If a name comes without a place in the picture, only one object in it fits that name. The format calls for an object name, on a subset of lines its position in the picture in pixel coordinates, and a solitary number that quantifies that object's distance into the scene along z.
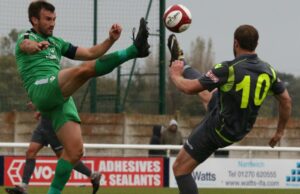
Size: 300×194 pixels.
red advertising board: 32.59
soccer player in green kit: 16.84
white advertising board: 34.72
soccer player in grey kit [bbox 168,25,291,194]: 16.55
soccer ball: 18.95
